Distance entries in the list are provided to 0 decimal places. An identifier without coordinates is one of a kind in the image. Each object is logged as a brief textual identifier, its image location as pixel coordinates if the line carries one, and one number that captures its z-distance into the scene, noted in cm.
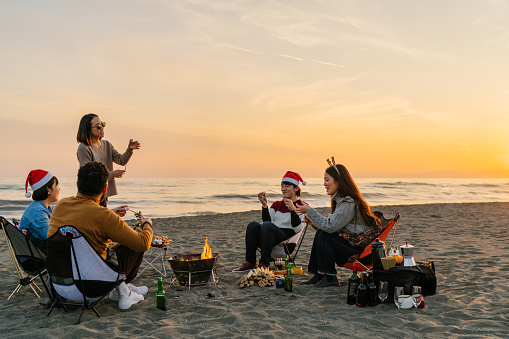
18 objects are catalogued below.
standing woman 405
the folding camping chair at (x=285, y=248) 484
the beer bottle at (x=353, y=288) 355
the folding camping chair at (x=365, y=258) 396
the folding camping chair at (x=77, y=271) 284
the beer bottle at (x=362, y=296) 347
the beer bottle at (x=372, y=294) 349
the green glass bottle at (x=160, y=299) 341
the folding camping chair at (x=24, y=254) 343
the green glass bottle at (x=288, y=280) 399
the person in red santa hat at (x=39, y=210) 355
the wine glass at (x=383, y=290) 349
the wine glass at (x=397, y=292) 345
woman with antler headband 401
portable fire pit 409
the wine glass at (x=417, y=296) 340
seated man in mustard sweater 288
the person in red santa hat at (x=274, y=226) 470
